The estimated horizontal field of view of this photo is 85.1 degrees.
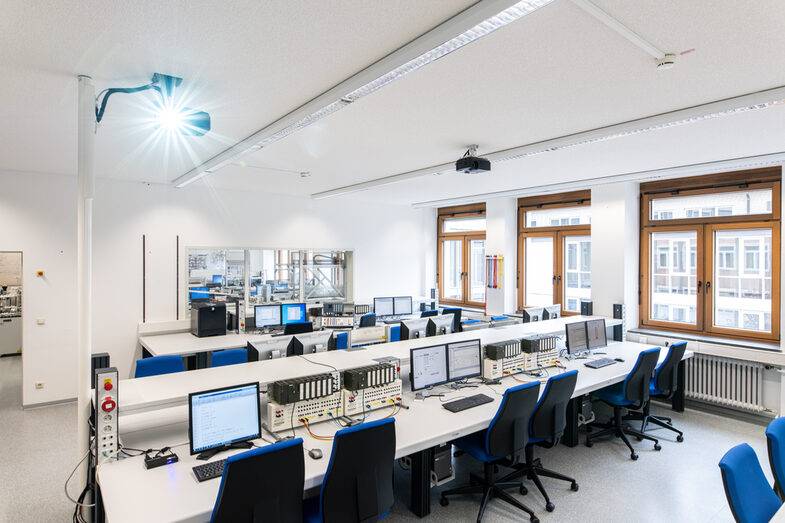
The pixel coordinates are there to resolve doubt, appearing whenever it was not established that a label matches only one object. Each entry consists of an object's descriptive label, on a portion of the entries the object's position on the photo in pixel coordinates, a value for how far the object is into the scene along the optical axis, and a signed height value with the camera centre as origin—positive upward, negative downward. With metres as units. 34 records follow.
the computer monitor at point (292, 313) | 6.64 -0.81
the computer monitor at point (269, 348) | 3.80 -0.79
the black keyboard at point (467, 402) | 3.27 -1.12
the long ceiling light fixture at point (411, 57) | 1.80 +1.05
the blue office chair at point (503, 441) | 2.99 -1.31
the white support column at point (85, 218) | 2.57 +0.26
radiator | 4.96 -1.47
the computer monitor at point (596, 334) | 5.18 -0.90
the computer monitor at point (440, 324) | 5.28 -0.80
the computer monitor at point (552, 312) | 6.35 -0.78
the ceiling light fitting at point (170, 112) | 2.58 +1.05
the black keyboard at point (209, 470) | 2.19 -1.10
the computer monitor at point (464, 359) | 3.85 -0.91
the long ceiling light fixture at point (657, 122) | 2.79 +1.07
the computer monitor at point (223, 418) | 2.41 -0.92
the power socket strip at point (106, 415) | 2.36 -0.85
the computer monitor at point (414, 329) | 4.98 -0.81
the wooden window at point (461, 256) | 8.76 +0.11
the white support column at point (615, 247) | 5.98 +0.20
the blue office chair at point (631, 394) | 4.14 -1.34
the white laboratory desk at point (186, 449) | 1.97 -1.12
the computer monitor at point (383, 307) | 7.77 -0.84
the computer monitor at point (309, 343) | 4.05 -0.79
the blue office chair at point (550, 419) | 3.23 -1.22
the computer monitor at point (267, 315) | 6.45 -0.83
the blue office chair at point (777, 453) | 2.27 -1.04
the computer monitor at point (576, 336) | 4.93 -0.89
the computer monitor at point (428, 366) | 3.59 -0.91
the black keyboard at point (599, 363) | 4.61 -1.12
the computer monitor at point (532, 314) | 5.99 -0.75
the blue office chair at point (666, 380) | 4.46 -1.27
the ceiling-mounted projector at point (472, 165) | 4.00 +0.91
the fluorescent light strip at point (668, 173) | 4.57 +1.09
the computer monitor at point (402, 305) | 8.00 -0.84
